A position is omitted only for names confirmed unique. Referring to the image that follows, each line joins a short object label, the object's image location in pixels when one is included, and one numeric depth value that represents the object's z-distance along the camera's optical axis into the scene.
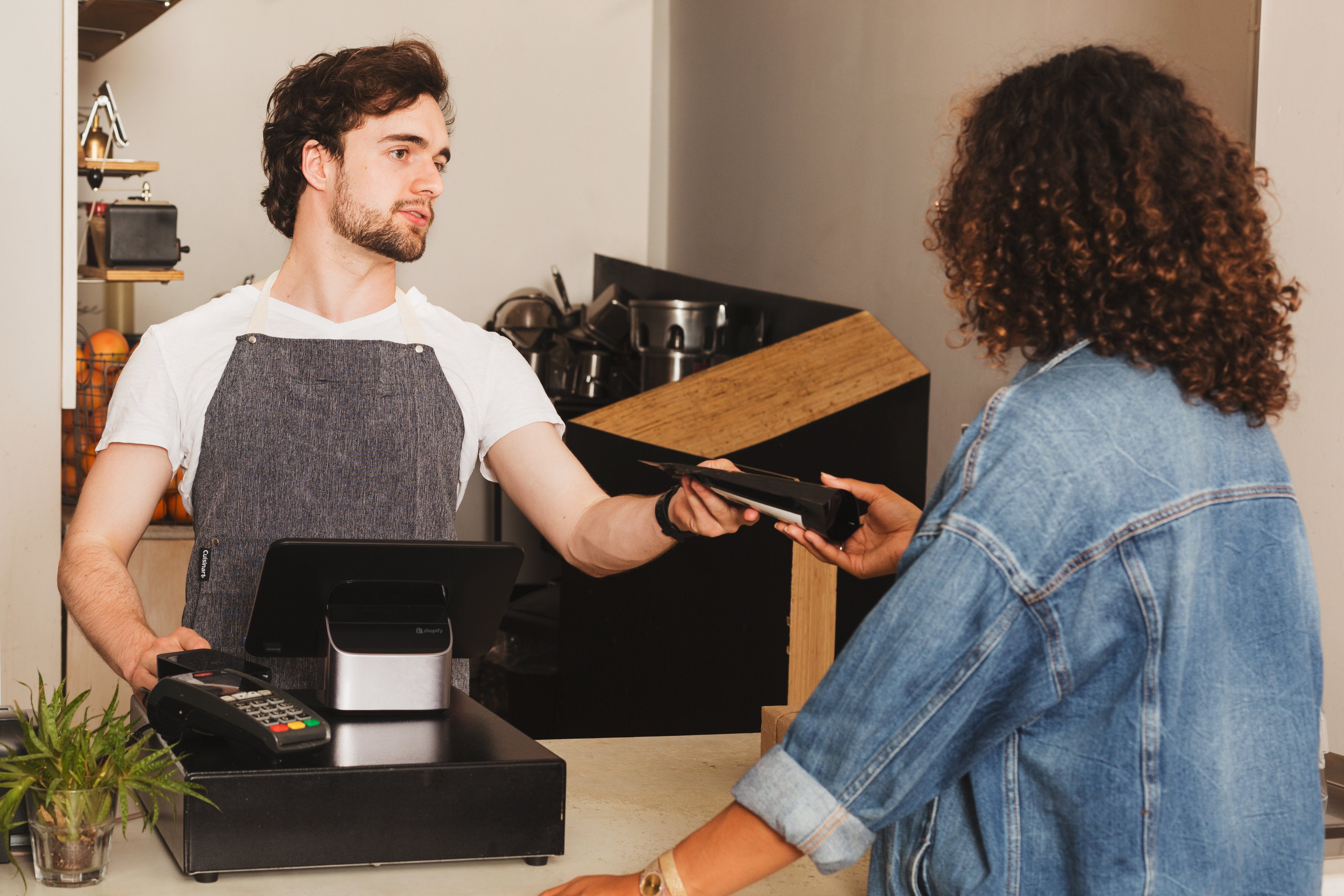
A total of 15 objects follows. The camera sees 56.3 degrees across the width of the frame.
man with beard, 1.65
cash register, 1.08
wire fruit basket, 2.98
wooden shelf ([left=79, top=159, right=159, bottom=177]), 3.02
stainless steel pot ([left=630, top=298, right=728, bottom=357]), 3.68
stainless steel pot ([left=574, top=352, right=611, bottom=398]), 4.06
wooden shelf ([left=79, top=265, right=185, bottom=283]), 3.04
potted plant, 1.02
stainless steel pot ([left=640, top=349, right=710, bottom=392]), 3.69
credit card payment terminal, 1.09
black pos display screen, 1.19
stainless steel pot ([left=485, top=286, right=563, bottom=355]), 4.50
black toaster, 3.03
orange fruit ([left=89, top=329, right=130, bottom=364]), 2.99
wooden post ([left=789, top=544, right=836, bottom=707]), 2.35
